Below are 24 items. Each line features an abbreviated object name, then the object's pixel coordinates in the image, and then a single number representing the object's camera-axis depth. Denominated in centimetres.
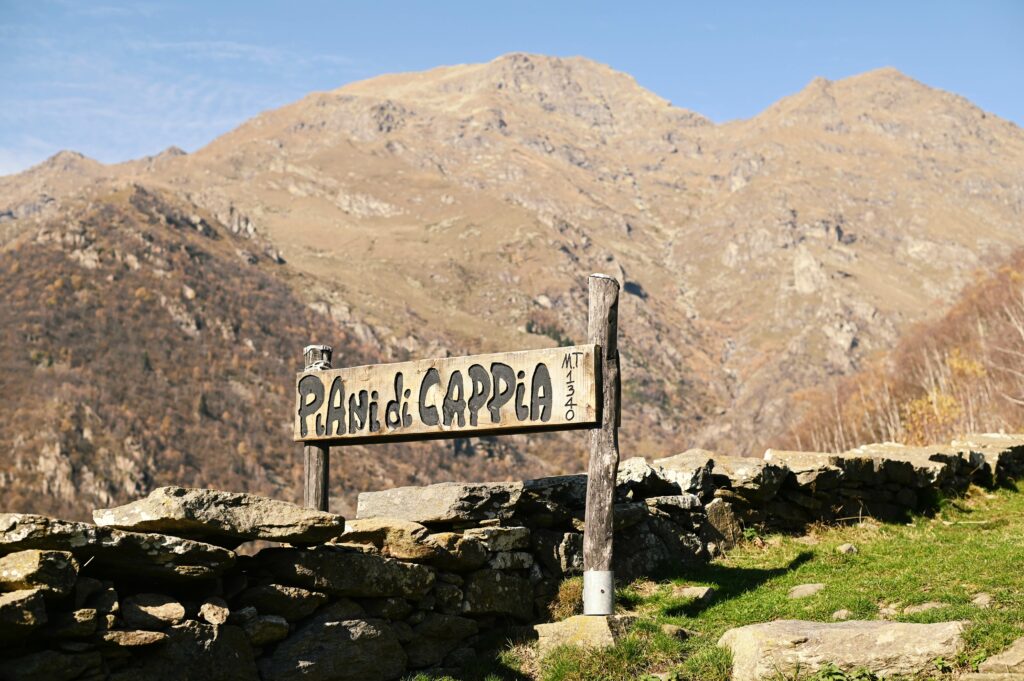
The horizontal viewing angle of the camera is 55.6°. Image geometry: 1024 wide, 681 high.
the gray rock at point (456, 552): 898
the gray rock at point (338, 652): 745
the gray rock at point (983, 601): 864
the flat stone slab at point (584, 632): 859
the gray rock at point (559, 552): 1027
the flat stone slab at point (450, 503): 970
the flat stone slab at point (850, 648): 723
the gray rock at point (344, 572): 780
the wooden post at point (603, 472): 940
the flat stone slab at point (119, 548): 636
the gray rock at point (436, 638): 849
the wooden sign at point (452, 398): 976
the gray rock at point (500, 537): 949
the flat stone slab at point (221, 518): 720
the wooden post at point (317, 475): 1163
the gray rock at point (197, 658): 650
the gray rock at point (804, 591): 1005
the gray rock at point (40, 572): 604
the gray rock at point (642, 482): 1216
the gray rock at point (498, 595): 916
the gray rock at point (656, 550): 1113
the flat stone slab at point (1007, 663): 695
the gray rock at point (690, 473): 1243
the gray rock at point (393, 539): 873
